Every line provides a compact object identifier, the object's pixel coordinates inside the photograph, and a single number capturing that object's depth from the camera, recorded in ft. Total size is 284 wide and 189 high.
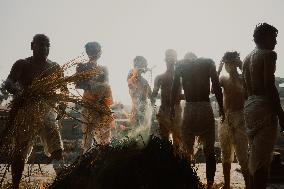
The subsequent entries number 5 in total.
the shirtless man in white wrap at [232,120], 18.99
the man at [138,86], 28.45
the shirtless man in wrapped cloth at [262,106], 14.11
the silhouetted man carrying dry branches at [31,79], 16.22
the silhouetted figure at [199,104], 18.17
